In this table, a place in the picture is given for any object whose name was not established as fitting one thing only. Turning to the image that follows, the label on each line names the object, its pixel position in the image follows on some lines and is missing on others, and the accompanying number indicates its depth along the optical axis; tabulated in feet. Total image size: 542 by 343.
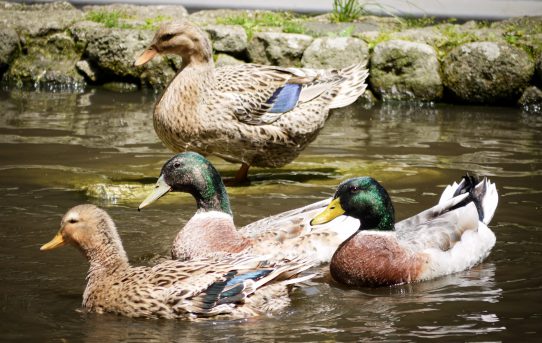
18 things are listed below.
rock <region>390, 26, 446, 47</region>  43.68
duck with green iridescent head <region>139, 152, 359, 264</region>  21.84
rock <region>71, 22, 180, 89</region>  44.83
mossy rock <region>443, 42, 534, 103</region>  42.11
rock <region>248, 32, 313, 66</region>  43.16
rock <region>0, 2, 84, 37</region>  46.42
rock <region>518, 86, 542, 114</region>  42.39
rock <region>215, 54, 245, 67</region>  43.57
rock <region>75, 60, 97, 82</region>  46.47
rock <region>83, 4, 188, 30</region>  45.80
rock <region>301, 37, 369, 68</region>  42.70
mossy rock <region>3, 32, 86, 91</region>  46.56
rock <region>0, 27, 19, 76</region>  45.78
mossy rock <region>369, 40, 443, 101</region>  42.86
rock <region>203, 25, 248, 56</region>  43.83
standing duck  29.35
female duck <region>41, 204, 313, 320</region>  18.44
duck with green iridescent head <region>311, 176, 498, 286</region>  21.50
